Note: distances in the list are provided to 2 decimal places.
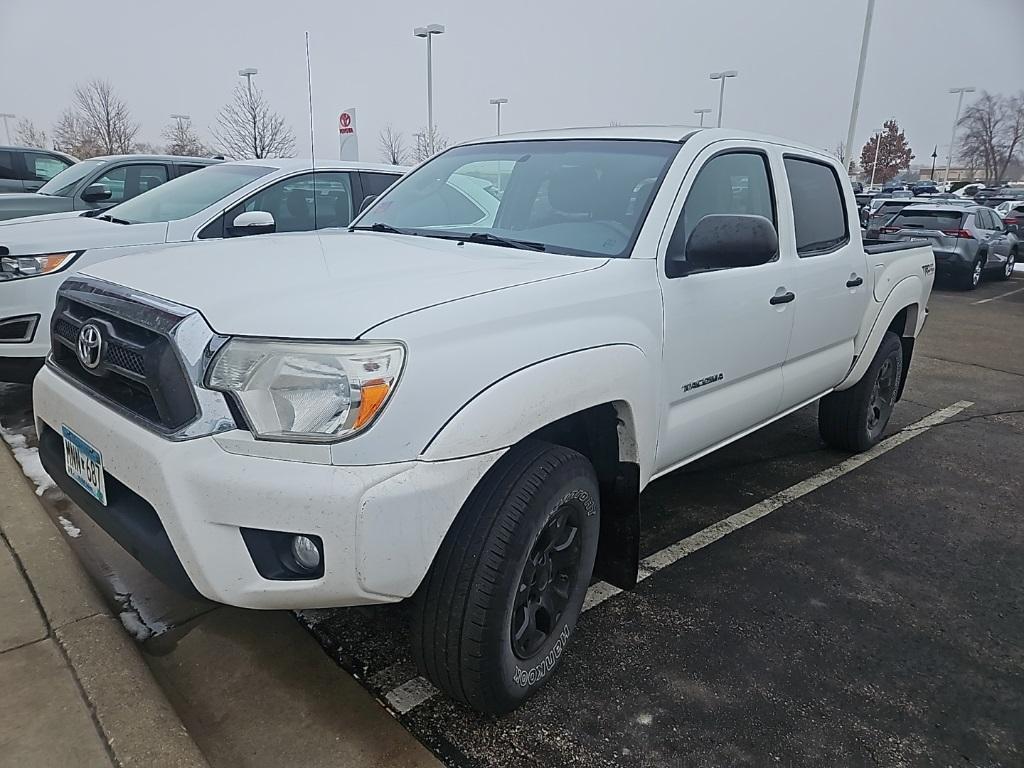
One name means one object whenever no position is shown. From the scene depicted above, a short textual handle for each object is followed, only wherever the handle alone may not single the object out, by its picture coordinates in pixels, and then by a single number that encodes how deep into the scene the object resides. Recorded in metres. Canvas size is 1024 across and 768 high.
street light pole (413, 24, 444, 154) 24.22
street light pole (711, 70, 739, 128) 32.59
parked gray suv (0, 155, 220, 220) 7.69
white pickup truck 1.86
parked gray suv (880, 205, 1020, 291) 14.12
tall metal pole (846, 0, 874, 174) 22.62
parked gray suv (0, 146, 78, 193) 10.89
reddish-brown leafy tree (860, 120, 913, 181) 77.81
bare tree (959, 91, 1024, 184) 68.88
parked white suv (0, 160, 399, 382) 4.46
